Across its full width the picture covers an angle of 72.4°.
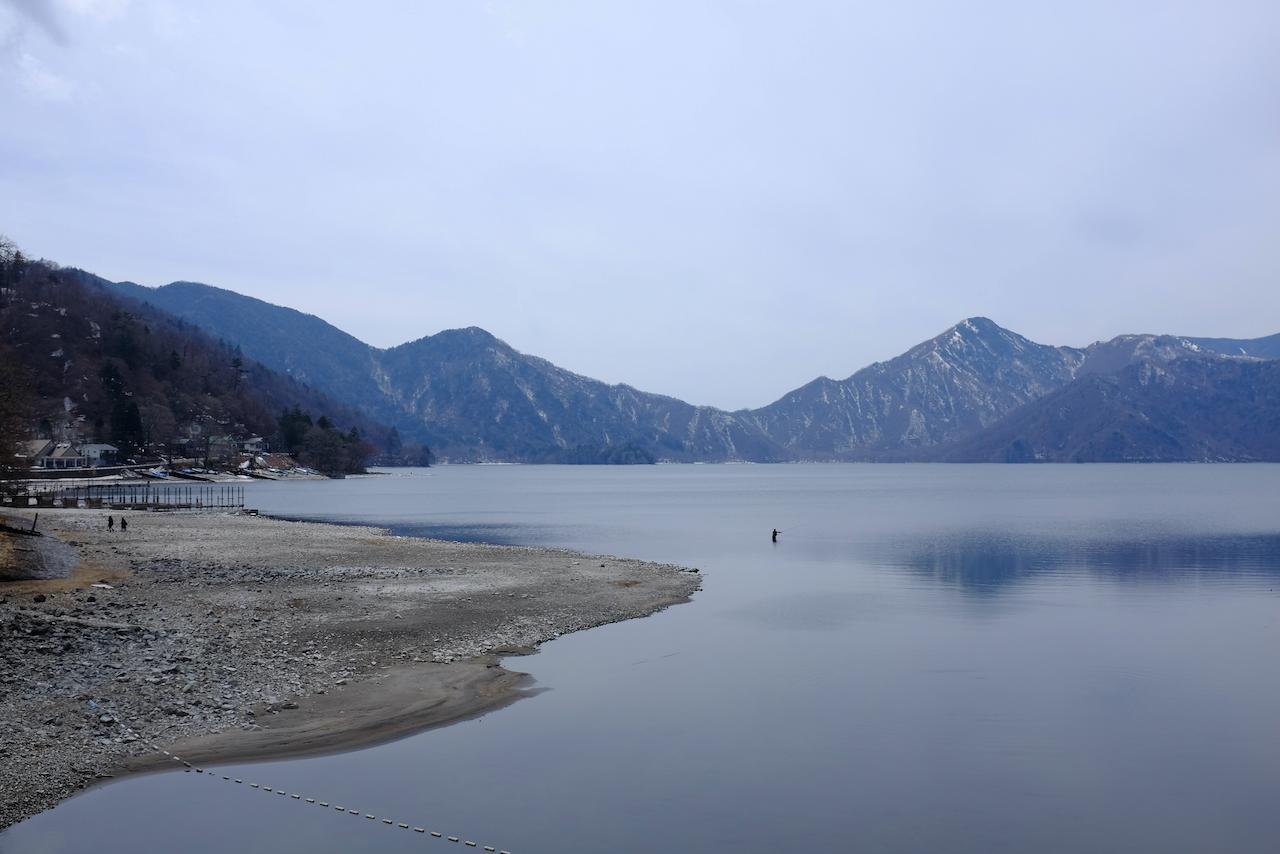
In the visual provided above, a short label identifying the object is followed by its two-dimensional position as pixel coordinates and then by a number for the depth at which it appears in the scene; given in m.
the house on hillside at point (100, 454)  166.88
